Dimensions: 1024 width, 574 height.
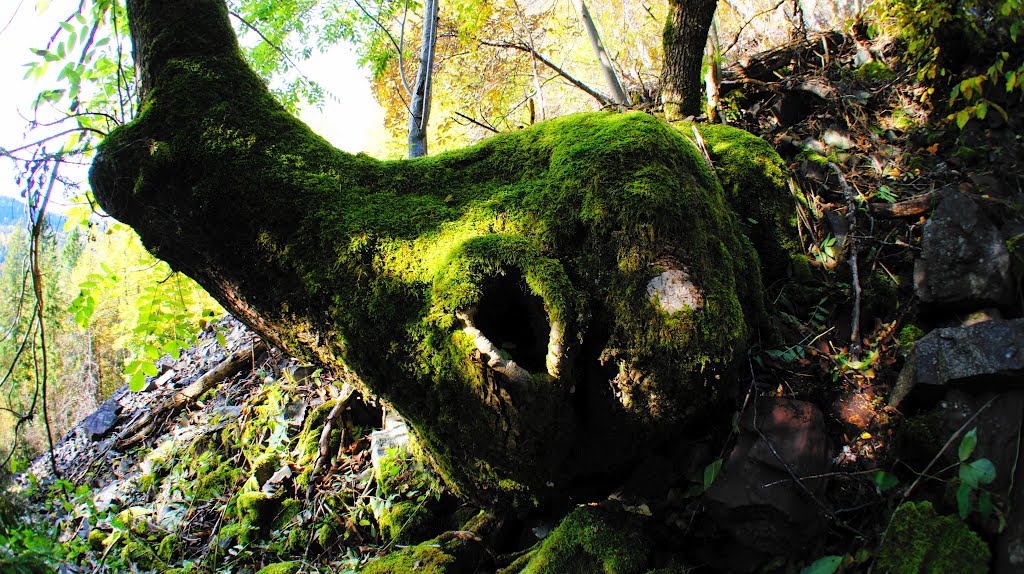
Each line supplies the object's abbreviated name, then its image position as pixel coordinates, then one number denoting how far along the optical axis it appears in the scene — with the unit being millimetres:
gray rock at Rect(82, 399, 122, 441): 4977
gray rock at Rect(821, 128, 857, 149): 3645
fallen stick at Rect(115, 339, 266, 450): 4793
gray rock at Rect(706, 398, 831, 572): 2000
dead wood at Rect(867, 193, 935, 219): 2908
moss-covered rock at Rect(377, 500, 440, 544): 2838
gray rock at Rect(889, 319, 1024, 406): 1964
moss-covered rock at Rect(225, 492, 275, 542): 3291
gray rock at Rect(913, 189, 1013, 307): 2352
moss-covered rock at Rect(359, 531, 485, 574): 2311
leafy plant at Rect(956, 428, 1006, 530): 1624
